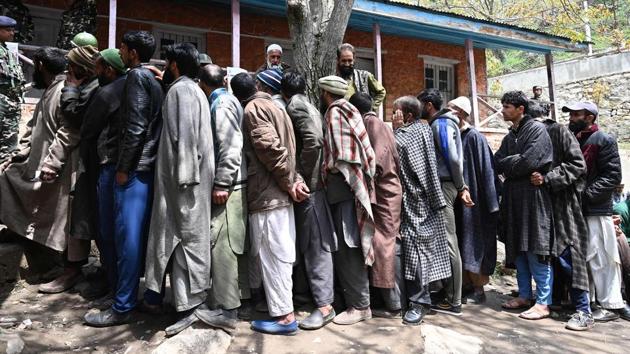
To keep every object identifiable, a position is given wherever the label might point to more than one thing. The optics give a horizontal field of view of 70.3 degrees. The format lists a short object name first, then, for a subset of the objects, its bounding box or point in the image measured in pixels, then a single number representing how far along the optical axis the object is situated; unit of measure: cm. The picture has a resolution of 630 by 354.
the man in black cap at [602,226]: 371
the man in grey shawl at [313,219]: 325
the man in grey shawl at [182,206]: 276
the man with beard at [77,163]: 323
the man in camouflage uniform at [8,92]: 374
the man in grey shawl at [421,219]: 353
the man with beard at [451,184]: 369
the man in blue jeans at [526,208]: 365
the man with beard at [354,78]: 439
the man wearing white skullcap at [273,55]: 518
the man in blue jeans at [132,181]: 287
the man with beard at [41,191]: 335
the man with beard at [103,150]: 306
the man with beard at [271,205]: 299
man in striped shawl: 327
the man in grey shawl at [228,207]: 291
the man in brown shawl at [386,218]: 342
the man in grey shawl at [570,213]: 361
